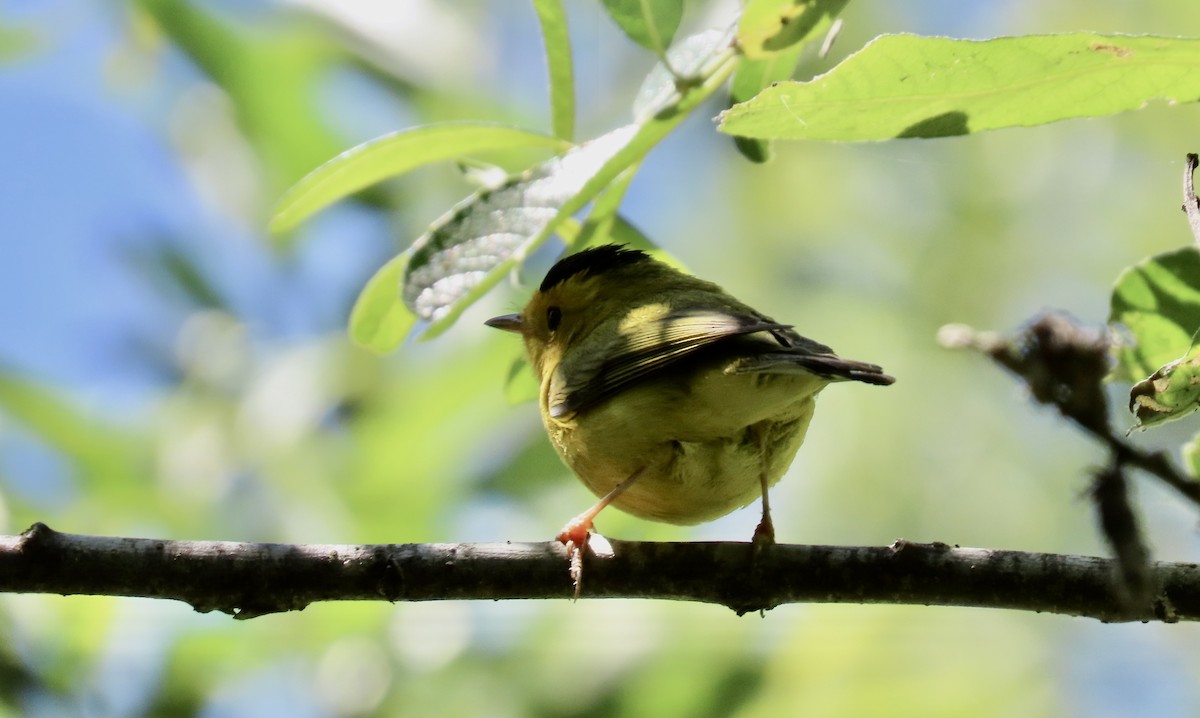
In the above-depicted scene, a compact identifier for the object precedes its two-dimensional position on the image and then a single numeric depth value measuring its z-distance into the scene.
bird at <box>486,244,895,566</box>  6.63
